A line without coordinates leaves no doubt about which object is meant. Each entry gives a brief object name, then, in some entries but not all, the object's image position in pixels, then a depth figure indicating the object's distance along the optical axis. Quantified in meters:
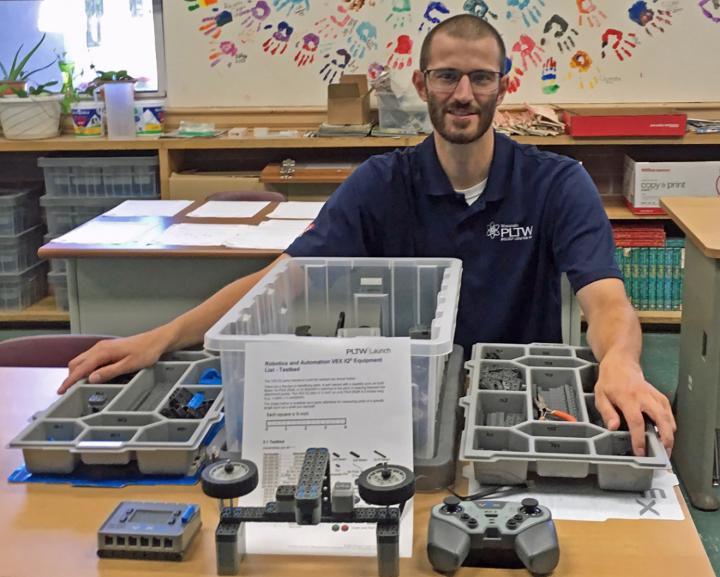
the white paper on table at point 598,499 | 1.13
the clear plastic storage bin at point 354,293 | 1.49
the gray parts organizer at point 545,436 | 1.16
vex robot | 1.02
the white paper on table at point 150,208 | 3.30
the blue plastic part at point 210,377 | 1.45
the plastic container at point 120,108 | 4.05
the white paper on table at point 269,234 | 2.78
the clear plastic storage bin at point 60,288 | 4.18
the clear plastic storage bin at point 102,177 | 4.10
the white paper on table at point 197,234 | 2.83
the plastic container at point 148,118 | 4.13
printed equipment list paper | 1.15
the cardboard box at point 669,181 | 3.83
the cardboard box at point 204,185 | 3.99
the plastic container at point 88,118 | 4.12
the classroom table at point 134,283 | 2.78
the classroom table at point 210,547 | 1.04
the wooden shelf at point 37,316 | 4.19
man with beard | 1.82
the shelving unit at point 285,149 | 3.84
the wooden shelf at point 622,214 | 3.90
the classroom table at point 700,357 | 2.47
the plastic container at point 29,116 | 4.07
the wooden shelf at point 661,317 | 4.02
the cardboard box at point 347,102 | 3.89
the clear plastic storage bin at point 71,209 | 4.09
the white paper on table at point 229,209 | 3.22
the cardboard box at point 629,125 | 3.75
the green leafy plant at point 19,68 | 4.19
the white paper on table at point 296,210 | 3.18
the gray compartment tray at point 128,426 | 1.24
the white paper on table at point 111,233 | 2.88
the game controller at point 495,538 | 1.02
